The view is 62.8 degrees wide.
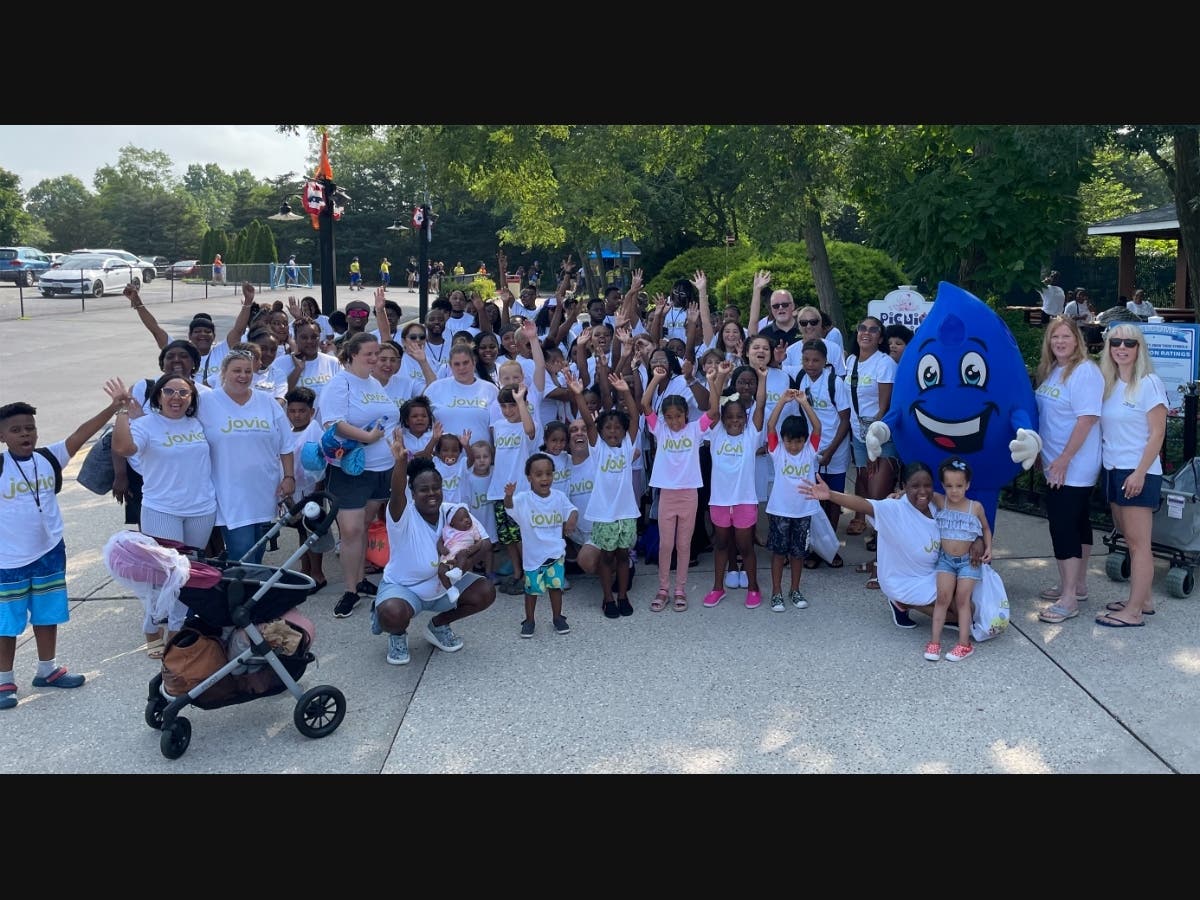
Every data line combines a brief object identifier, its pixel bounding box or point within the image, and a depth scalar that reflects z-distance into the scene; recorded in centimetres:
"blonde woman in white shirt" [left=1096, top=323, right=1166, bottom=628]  579
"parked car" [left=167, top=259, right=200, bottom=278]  4216
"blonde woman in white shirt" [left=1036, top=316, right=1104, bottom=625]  591
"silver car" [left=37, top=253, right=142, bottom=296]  3192
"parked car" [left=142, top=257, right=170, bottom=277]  4653
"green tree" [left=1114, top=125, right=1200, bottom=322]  1158
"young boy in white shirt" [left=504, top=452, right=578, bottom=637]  589
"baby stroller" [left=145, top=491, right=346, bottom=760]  447
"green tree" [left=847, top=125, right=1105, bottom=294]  998
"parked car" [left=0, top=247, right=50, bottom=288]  3732
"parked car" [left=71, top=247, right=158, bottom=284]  3838
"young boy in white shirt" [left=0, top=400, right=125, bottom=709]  495
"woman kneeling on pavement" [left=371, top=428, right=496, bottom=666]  543
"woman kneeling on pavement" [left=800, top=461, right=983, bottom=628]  568
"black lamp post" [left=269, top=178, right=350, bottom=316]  1211
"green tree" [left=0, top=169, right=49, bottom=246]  5519
